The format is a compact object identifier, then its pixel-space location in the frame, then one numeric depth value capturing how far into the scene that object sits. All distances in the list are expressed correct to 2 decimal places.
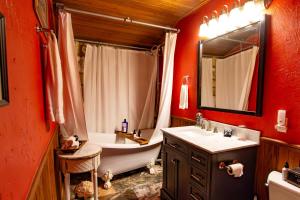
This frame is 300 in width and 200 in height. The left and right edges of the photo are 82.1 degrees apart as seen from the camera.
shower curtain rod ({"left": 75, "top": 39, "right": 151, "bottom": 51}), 2.89
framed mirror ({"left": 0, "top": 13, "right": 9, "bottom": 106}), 0.56
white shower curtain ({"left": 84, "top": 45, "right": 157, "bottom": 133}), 2.96
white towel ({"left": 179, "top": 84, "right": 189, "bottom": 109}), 2.41
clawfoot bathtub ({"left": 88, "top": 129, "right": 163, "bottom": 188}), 2.30
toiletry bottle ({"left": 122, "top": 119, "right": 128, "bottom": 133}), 3.15
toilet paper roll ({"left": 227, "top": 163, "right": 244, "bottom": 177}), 1.33
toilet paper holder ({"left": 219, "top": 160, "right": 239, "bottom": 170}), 1.38
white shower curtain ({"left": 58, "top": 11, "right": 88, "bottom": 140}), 1.95
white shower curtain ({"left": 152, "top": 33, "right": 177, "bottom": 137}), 2.66
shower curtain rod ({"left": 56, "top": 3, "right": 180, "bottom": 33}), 1.93
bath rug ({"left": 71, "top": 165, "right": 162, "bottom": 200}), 2.12
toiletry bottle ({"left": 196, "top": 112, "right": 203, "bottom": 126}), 2.15
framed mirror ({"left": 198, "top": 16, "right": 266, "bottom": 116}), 1.55
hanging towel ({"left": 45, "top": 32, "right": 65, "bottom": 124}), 1.27
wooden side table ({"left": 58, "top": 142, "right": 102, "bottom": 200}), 1.71
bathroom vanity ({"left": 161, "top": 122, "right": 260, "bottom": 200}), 1.37
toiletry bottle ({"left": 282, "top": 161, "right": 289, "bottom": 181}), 1.13
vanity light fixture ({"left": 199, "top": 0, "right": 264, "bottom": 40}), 1.54
